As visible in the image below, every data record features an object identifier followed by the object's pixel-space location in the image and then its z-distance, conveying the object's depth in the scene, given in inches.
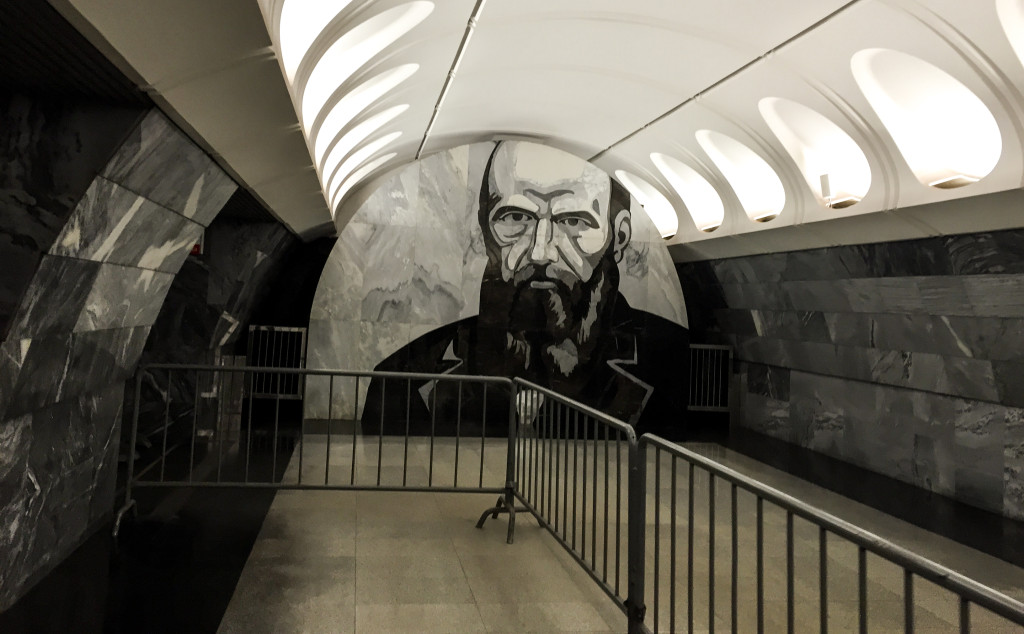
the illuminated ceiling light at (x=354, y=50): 274.4
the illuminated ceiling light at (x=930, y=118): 275.4
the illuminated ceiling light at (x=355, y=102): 326.6
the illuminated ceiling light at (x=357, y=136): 370.9
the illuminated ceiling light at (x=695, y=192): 473.1
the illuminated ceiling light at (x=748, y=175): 407.8
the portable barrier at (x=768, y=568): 90.1
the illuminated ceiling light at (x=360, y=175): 450.3
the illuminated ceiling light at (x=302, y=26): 232.4
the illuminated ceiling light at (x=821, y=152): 339.3
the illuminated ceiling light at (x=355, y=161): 408.2
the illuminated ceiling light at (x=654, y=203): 537.0
